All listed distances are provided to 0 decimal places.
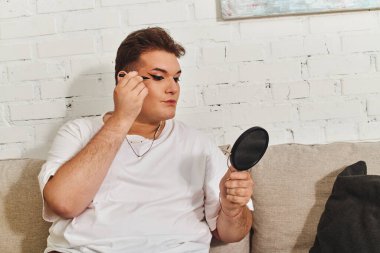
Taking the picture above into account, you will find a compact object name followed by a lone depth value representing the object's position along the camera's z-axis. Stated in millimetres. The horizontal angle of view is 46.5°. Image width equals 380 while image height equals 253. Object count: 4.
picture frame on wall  1750
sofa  1524
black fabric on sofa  1258
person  1313
